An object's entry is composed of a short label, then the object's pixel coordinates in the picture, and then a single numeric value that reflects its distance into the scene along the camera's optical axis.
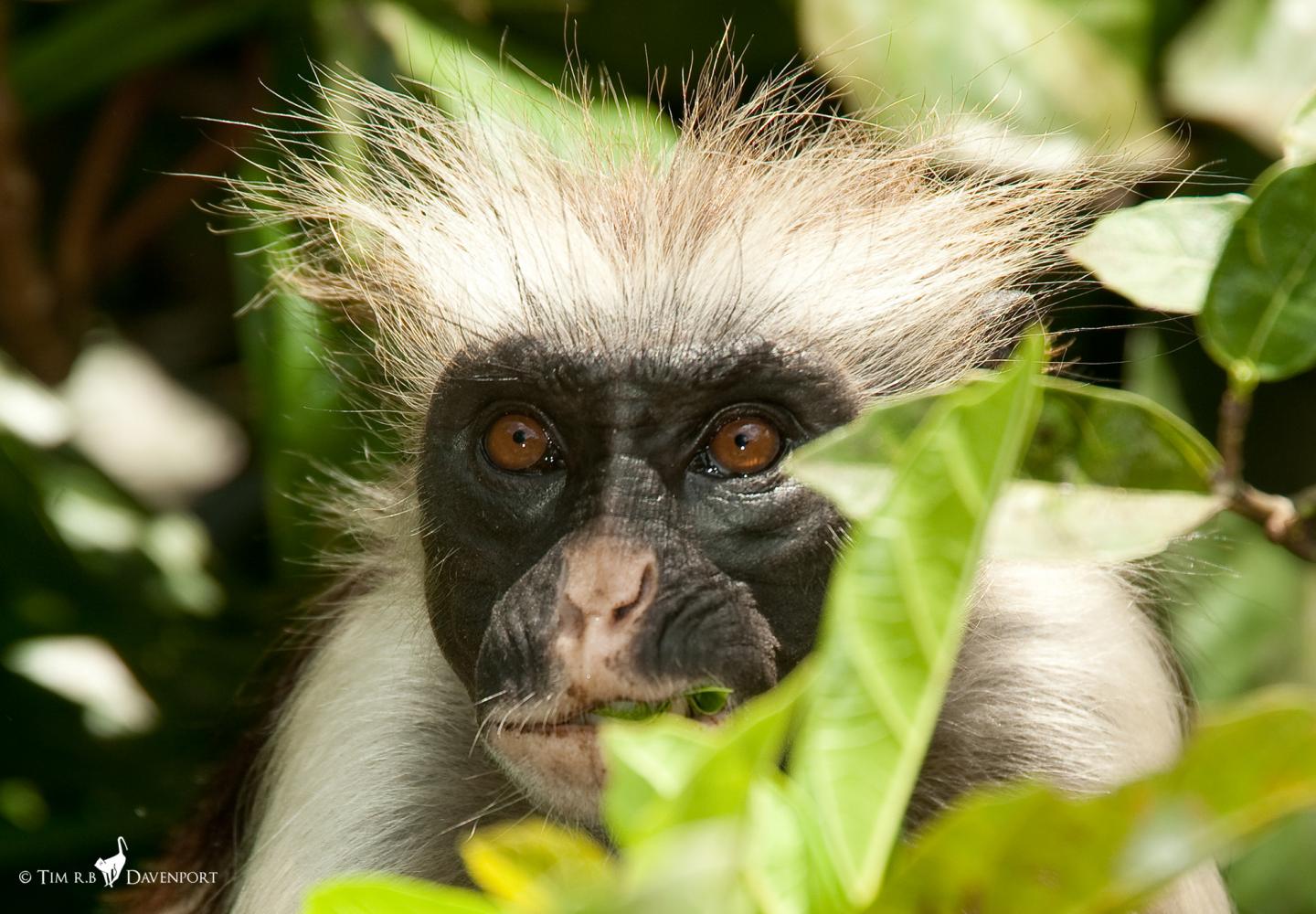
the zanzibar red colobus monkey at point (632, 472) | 1.91
